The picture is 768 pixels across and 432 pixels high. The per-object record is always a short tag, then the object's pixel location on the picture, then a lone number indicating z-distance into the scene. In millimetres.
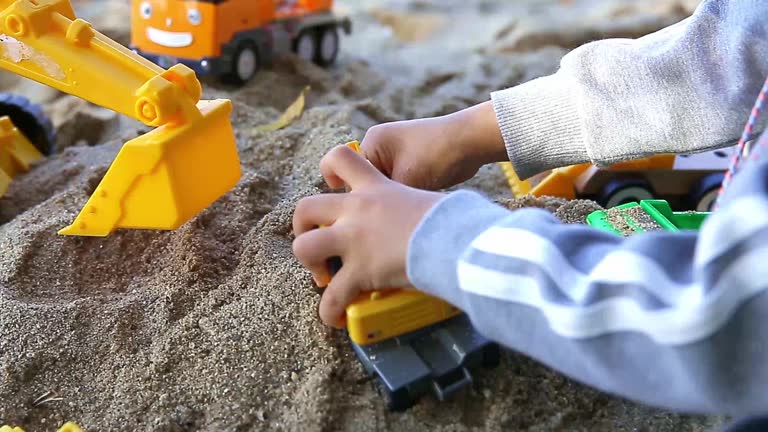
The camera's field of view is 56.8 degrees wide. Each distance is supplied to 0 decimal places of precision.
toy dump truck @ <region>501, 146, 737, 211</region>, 1393
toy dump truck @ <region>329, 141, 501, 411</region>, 778
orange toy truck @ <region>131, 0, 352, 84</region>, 1937
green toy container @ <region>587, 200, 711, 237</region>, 1011
